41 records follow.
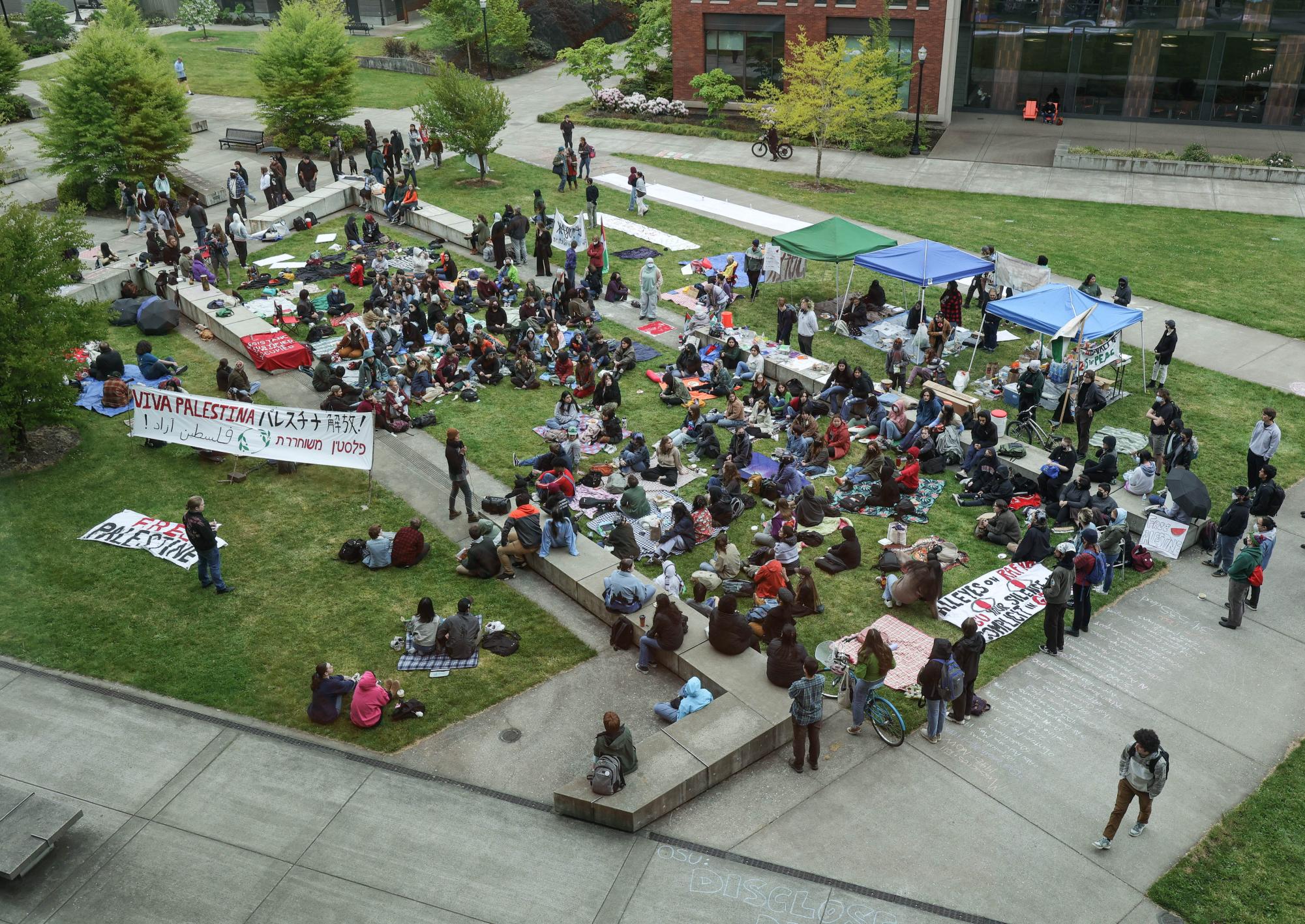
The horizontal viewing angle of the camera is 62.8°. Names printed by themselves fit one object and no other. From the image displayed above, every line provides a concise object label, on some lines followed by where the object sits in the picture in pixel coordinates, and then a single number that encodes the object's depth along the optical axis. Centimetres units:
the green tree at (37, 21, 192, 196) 3528
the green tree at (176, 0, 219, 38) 6788
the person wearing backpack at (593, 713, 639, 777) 1200
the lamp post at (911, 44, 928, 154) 4120
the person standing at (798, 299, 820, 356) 2473
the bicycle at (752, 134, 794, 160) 4178
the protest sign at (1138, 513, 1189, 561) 1698
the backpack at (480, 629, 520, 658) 1505
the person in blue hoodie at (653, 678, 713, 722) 1352
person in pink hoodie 1358
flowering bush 4844
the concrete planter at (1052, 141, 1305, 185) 3781
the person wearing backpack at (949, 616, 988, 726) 1299
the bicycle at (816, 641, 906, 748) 1330
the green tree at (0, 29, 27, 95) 4659
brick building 4444
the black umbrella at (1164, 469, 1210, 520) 1731
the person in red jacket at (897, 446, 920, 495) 1902
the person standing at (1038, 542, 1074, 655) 1436
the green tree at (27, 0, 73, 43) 6328
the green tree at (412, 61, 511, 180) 3725
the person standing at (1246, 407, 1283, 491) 1822
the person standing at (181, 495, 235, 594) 1586
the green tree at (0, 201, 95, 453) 1930
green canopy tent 2581
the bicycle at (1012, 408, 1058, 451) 2097
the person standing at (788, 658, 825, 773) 1235
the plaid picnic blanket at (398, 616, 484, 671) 1476
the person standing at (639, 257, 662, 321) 2666
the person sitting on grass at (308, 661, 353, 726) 1359
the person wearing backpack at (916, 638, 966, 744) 1277
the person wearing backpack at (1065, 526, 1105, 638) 1486
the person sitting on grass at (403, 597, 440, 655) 1474
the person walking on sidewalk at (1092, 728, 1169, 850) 1115
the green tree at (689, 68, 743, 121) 4622
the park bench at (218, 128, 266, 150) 4359
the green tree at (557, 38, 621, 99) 4900
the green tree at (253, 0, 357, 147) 4172
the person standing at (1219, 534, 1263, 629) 1480
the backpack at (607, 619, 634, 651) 1502
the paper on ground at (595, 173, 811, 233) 3412
